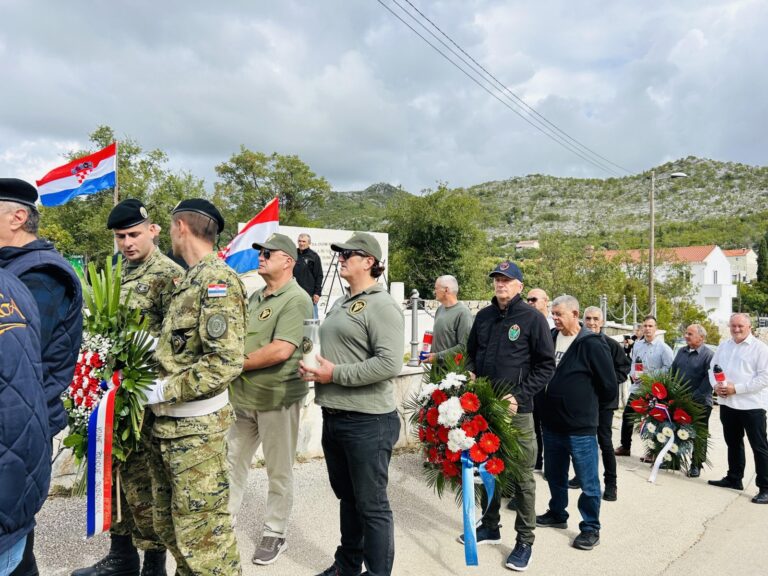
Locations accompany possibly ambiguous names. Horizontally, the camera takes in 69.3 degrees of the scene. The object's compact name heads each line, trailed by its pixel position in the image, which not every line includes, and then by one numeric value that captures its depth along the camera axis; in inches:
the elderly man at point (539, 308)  185.3
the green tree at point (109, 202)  922.7
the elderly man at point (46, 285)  82.2
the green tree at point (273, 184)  1536.7
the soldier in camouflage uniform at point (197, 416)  103.3
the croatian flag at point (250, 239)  387.9
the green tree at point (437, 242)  1093.8
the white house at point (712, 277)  2689.5
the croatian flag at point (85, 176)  366.0
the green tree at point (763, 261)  2928.9
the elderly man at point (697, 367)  260.8
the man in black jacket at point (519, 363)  151.2
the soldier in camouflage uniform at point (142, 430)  119.8
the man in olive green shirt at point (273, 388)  144.6
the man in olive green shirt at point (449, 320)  209.0
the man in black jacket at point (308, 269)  365.1
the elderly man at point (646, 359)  279.9
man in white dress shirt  222.2
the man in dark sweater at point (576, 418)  167.2
